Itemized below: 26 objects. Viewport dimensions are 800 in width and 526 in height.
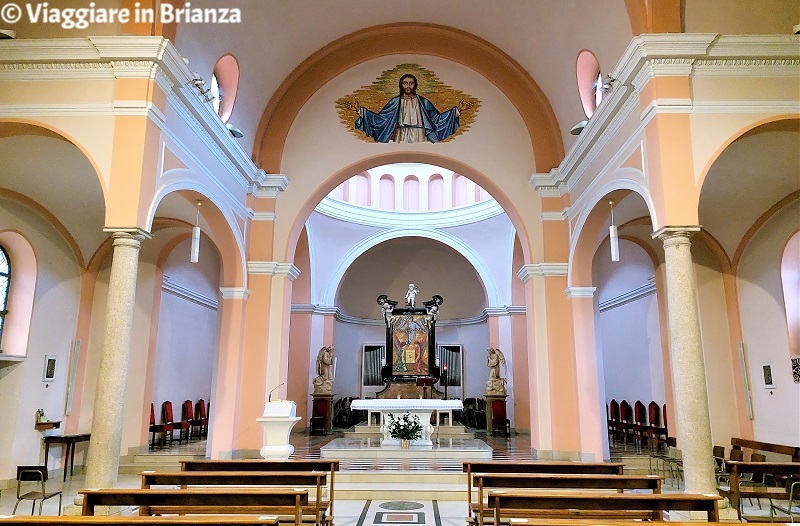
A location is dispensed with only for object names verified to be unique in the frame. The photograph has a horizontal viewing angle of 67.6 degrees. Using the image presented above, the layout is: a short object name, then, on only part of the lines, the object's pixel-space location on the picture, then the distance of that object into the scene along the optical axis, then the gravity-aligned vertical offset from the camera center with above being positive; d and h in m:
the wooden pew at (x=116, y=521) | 3.68 -0.70
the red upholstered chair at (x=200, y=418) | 15.52 -0.31
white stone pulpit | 9.33 -0.30
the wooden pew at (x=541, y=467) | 6.41 -0.63
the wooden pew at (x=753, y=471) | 6.82 -0.71
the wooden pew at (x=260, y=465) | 6.54 -0.63
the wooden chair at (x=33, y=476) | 7.05 -0.82
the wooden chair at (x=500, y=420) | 16.78 -0.34
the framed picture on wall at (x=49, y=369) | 10.96 +0.66
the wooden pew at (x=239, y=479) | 5.65 -0.68
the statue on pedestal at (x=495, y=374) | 17.22 +0.95
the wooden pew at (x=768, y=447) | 9.24 -0.63
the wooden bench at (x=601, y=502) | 4.71 -0.74
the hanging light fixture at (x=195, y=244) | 8.66 +2.31
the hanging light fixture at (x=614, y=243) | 8.34 +2.25
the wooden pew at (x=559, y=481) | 5.61 -0.68
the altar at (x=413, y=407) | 12.90 +0.00
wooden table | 10.75 -0.63
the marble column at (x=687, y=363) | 6.58 +0.50
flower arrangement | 12.59 -0.41
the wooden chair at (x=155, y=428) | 13.05 -0.47
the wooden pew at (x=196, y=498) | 4.73 -0.72
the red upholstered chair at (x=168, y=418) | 13.87 -0.27
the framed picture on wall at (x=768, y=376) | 10.91 +0.59
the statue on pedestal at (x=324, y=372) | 17.08 +0.98
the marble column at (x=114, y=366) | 6.61 +0.44
